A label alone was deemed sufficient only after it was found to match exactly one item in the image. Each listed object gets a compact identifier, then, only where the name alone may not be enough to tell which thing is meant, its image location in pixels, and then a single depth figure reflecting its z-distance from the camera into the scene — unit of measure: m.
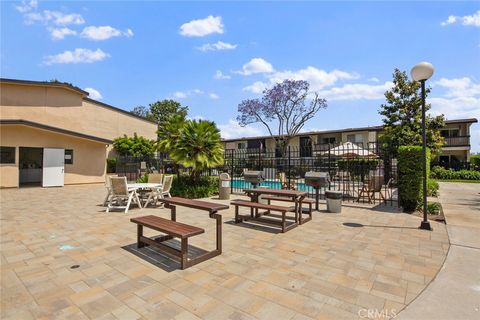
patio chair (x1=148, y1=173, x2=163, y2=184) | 9.61
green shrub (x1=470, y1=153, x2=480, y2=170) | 22.99
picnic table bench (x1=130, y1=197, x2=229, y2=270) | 3.49
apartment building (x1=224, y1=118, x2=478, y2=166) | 25.27
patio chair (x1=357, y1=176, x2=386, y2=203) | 9.41
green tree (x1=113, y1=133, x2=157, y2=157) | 21.94
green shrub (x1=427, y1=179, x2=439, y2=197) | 11.04
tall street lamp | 5.57
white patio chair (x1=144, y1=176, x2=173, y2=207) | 8.33
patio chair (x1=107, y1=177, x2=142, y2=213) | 7.40
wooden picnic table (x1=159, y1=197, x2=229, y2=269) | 3.71
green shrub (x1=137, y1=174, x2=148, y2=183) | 12.84
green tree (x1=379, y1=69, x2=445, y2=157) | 16.33
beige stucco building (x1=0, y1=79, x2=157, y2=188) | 13.80
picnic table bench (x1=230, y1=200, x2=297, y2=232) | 5.32
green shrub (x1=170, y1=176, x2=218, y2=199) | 10.13
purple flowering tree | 29.31
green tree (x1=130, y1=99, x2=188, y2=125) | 42.38
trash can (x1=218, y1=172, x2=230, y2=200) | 9.91
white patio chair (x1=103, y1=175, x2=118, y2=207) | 7.68
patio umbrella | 12.02
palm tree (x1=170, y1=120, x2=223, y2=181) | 9.88
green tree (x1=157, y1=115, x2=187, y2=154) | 10.23
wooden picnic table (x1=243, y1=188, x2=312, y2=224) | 5.89
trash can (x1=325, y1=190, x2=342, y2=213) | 7.53
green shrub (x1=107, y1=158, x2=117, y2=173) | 21.36
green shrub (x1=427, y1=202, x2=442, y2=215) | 7.45
